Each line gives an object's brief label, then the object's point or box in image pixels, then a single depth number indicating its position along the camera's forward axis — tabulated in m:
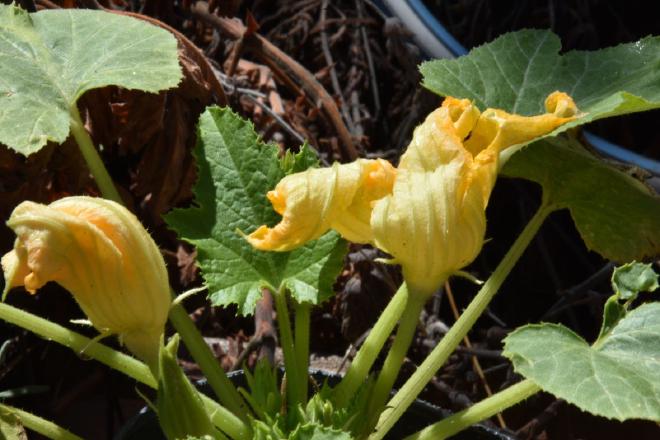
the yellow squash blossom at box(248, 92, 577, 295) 0.81
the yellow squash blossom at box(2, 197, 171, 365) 0.78
